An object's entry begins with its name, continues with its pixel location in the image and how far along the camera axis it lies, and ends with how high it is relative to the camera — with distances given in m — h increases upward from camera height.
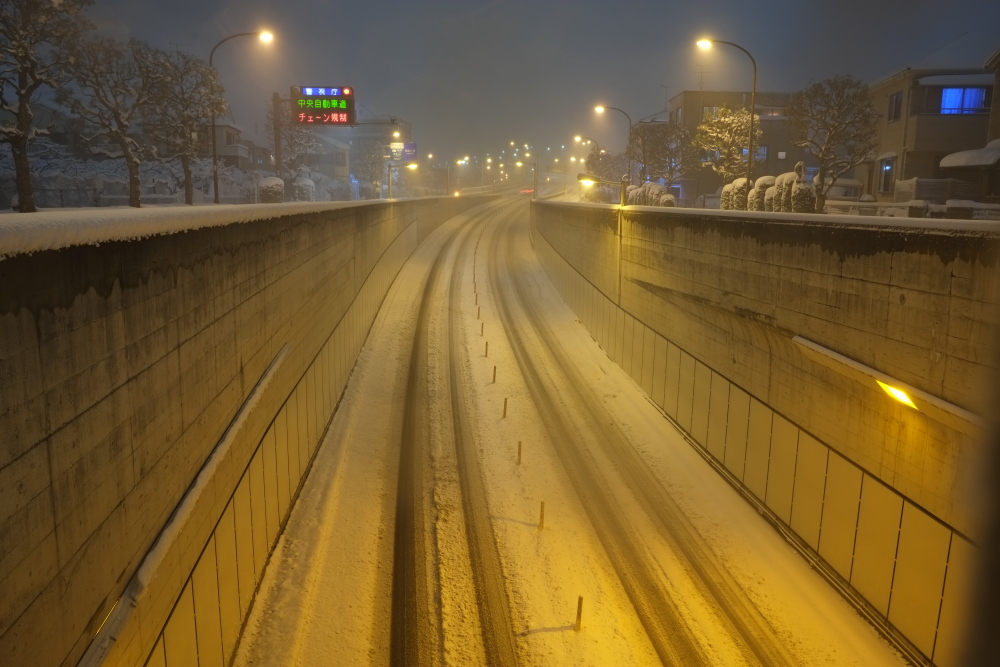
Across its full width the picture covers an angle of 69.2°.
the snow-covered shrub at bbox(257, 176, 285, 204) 40.34 +0.68
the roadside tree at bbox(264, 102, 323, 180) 85.88 +7.03
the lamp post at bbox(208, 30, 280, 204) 34.41 +7.78
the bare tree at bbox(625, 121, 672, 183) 89.81 +8.51
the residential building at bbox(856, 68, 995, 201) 55.47 +7.83
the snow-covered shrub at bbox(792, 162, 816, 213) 28.29 +0.81
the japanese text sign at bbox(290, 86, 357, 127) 50.53 +6.71
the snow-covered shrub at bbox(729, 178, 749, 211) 37.72 +0.99
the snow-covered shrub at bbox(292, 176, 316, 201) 66.69 +1.28
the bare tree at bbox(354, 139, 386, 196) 129.25 +7.13
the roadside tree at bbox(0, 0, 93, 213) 23.61 +5.95
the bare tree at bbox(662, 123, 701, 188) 89.50 +7.21
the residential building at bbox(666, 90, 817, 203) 93.75 +11.13
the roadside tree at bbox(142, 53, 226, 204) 46.66 +6.46
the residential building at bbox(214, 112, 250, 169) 92.25 +6.87
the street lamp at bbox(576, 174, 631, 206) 34.12 +1.48
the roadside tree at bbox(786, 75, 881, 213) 57.03 +8.14
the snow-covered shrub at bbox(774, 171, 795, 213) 29.25 +0.94
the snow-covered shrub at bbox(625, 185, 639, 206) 65.38 +1.43
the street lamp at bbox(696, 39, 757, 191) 32.24 +7.54
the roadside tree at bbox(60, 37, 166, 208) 39.75 +6.94
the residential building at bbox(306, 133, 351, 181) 130.50 +7.79
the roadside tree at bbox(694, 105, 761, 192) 65.00 +7.04
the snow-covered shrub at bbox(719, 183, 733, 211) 39.47 +0.94
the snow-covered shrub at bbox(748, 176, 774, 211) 34.62 +1.15
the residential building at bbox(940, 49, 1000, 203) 44.84 +3.79
